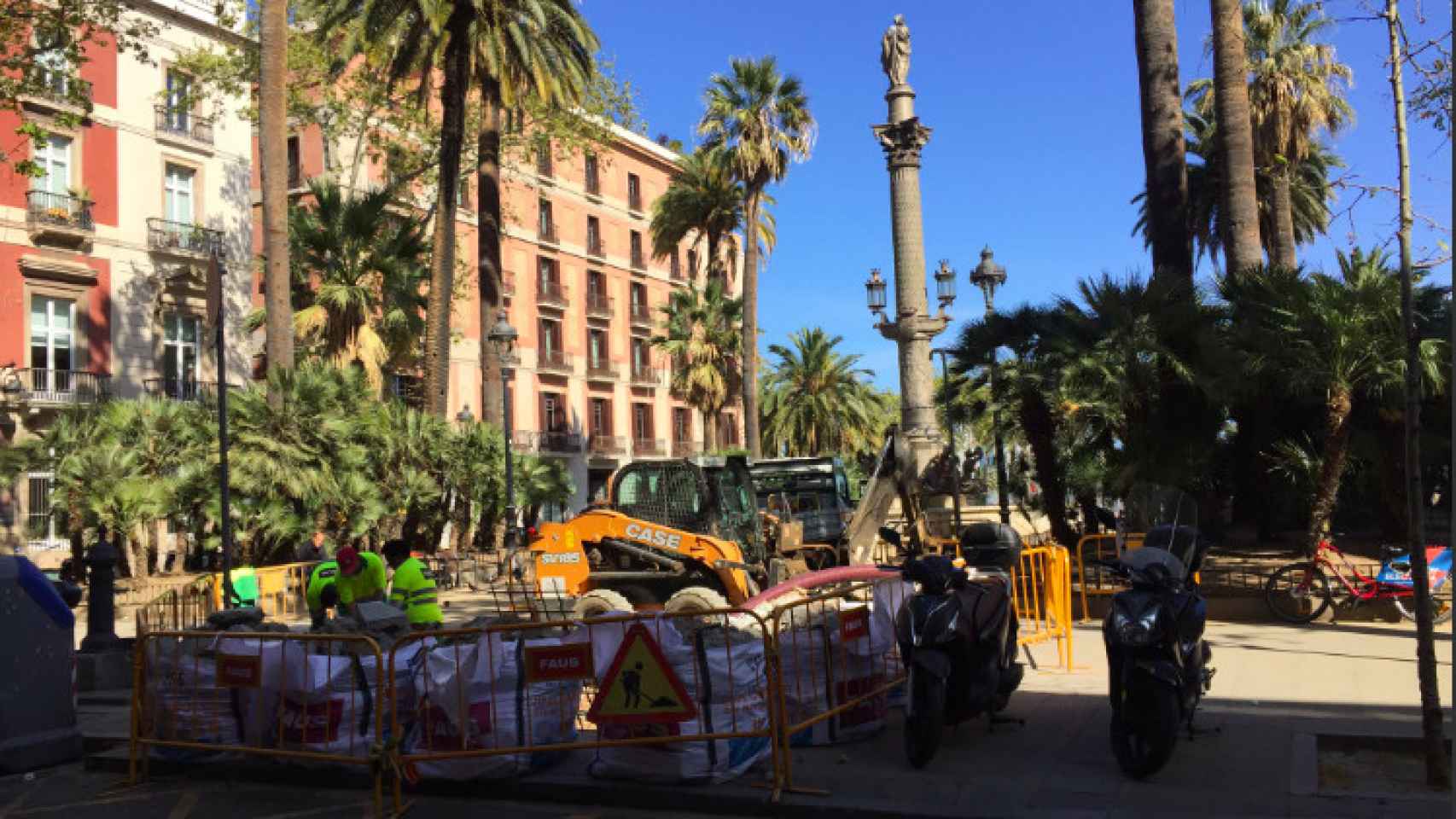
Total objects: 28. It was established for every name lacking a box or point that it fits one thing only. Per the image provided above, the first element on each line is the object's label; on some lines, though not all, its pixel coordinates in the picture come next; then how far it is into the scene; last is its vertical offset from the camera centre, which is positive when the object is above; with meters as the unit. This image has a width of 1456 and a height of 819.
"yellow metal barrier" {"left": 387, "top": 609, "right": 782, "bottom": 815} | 6.28 -1.17
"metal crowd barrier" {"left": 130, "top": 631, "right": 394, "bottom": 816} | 6.74 -1.21
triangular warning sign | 6.26 -1.10
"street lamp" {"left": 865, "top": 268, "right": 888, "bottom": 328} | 21.36 +3.48
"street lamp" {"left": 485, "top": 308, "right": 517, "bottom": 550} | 20.20 +2.30
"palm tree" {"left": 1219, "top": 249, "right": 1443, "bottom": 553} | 11.89 +1.17
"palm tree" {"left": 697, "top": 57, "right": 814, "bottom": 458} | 38.94 +12.24
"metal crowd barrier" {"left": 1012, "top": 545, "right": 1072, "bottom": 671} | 9.53 -1.05
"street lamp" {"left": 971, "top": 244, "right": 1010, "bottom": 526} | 18.31 +3.14
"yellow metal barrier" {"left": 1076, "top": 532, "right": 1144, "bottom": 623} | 11.51 -1.04
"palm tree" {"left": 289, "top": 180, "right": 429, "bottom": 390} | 25.25 +5.23
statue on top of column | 22.78 +8.56
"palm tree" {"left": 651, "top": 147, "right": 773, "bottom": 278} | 41.88 +10.34
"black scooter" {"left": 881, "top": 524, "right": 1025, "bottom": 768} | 6.32 -1.02
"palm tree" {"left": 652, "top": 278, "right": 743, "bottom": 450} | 44.25 +5.46
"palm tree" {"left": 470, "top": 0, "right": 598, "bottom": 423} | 24.39 +9.28
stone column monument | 22.30 +4.19
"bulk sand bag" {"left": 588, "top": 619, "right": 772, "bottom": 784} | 6.29 -1.20
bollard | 10.98 -0.98
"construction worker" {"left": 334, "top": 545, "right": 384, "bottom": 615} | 8.79 -0.63
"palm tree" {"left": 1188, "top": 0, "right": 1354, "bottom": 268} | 29.33 +9.71
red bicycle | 11.11 -1.29
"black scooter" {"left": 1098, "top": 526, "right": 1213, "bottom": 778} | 5.87 -1.02
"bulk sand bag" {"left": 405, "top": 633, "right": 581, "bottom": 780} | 6.44 -1.24
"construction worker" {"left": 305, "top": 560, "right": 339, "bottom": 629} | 9.09 -0.70
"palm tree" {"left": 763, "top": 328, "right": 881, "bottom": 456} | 56.47 +3.98
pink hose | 8.28 -0.76
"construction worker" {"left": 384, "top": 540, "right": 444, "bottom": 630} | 8.66 -0.73
